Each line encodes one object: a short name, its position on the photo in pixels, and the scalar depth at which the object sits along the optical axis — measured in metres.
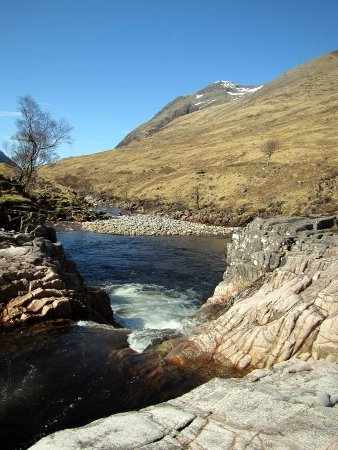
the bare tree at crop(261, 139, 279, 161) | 97.44
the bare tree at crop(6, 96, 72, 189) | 57.56
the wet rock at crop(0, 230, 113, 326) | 20.98
